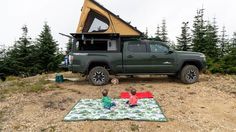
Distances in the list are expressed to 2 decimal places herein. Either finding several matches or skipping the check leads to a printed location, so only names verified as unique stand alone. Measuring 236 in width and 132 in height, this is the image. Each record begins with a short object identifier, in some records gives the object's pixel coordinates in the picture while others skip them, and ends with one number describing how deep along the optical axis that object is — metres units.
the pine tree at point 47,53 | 13.58
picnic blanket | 4.50
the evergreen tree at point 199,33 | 12.42
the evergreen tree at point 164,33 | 15.57
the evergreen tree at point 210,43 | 12.46
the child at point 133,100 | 5.14
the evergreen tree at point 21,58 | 13.64
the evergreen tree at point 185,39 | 13.71
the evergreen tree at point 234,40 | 14.23
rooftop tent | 7.61
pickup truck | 7.01
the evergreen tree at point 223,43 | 13.48
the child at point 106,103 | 5.04
